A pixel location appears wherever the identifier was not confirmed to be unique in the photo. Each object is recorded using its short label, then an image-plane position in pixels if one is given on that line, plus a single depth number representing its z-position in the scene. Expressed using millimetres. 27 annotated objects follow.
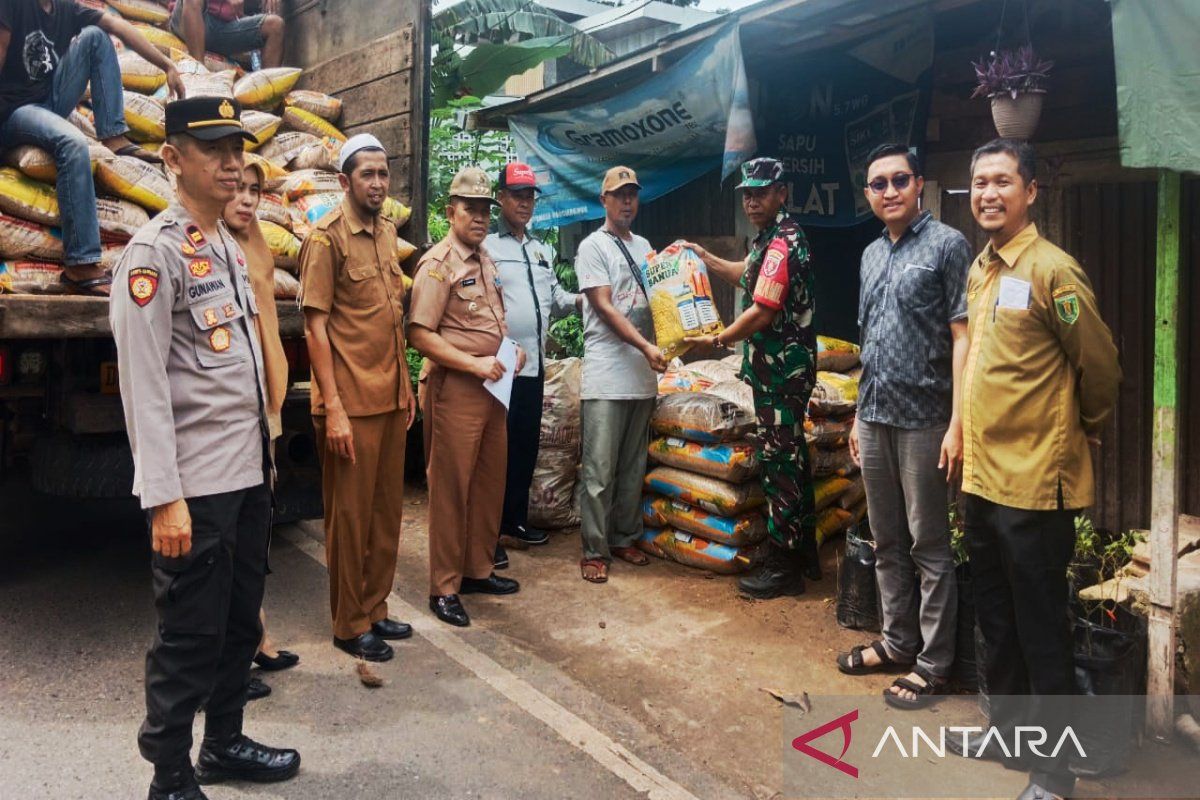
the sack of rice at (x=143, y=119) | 5023
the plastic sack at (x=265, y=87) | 5770
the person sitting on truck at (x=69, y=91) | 3977
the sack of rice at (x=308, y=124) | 5629
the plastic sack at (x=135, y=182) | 4340
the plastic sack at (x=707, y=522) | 4715
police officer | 2379
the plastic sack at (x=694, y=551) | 4734
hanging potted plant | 3268
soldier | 4262
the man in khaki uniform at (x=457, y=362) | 4094
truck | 3627
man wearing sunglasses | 3385
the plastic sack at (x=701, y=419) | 4742
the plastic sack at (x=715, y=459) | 4676
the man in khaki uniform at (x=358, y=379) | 3592
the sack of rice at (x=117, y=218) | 4215
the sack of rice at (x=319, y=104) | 5719
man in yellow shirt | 2678
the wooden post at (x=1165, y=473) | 2980
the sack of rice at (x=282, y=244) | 4504
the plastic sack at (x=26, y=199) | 3963
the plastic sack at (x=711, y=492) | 4684
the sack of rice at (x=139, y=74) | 5445
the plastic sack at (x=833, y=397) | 4918
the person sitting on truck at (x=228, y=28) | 6199
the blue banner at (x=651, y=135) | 5320
